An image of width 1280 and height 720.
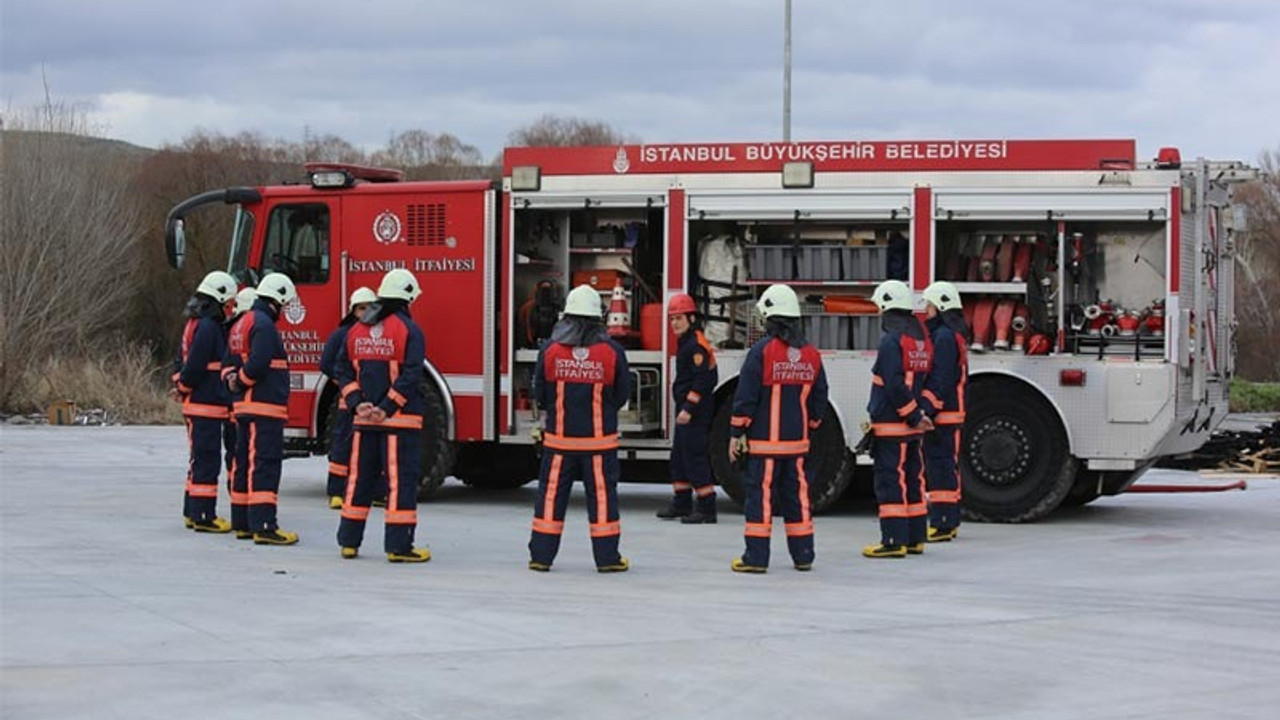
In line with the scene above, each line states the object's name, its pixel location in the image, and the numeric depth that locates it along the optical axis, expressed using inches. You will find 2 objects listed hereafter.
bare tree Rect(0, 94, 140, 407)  1092.5
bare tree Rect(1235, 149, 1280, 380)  2142.7
